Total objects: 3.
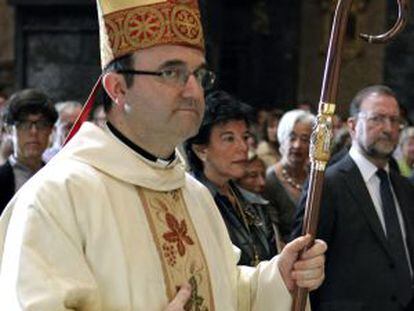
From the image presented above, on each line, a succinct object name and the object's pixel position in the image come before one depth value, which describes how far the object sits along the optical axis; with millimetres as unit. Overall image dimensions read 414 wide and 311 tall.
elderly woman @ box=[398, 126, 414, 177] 11754
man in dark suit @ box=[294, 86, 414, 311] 6748
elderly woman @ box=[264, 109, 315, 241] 8442
